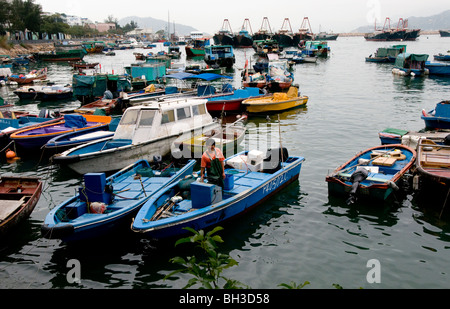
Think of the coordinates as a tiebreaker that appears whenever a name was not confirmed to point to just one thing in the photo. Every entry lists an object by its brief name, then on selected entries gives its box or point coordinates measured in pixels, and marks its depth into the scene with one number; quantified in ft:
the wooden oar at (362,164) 43.22
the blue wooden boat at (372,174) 38.83
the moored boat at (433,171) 38.01
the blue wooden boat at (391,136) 54.75
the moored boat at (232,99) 84.84
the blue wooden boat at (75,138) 55.06
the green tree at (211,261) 13.95
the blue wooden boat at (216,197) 30.86
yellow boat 85.97
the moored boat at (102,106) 80.72
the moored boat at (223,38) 390.32
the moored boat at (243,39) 380.58
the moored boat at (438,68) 150.70
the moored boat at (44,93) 112.57
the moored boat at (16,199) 33.50
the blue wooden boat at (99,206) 30.14
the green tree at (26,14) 311.68
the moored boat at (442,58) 193.98
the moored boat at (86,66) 185.39
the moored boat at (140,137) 48.39
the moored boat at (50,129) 58.13
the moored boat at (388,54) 219.00
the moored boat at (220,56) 201.98
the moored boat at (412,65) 151.64
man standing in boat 35.78
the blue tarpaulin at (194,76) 95.61
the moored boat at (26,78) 140.46
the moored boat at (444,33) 634.51
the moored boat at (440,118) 66.31
